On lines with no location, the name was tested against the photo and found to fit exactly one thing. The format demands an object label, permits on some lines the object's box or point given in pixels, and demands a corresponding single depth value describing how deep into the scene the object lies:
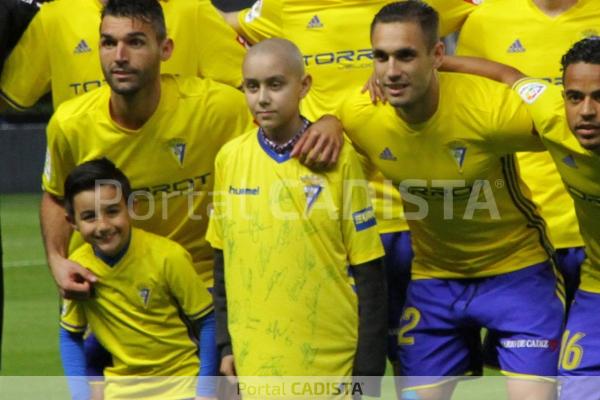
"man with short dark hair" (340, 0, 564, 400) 13.91
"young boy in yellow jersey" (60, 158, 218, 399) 14.48
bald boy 13.09
